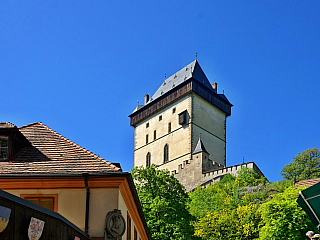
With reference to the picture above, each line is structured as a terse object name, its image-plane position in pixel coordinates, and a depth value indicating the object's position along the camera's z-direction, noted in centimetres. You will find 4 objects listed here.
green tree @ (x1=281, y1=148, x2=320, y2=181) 6681
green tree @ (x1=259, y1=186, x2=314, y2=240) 2616
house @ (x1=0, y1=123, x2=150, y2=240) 1199
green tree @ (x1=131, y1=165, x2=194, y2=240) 3434
